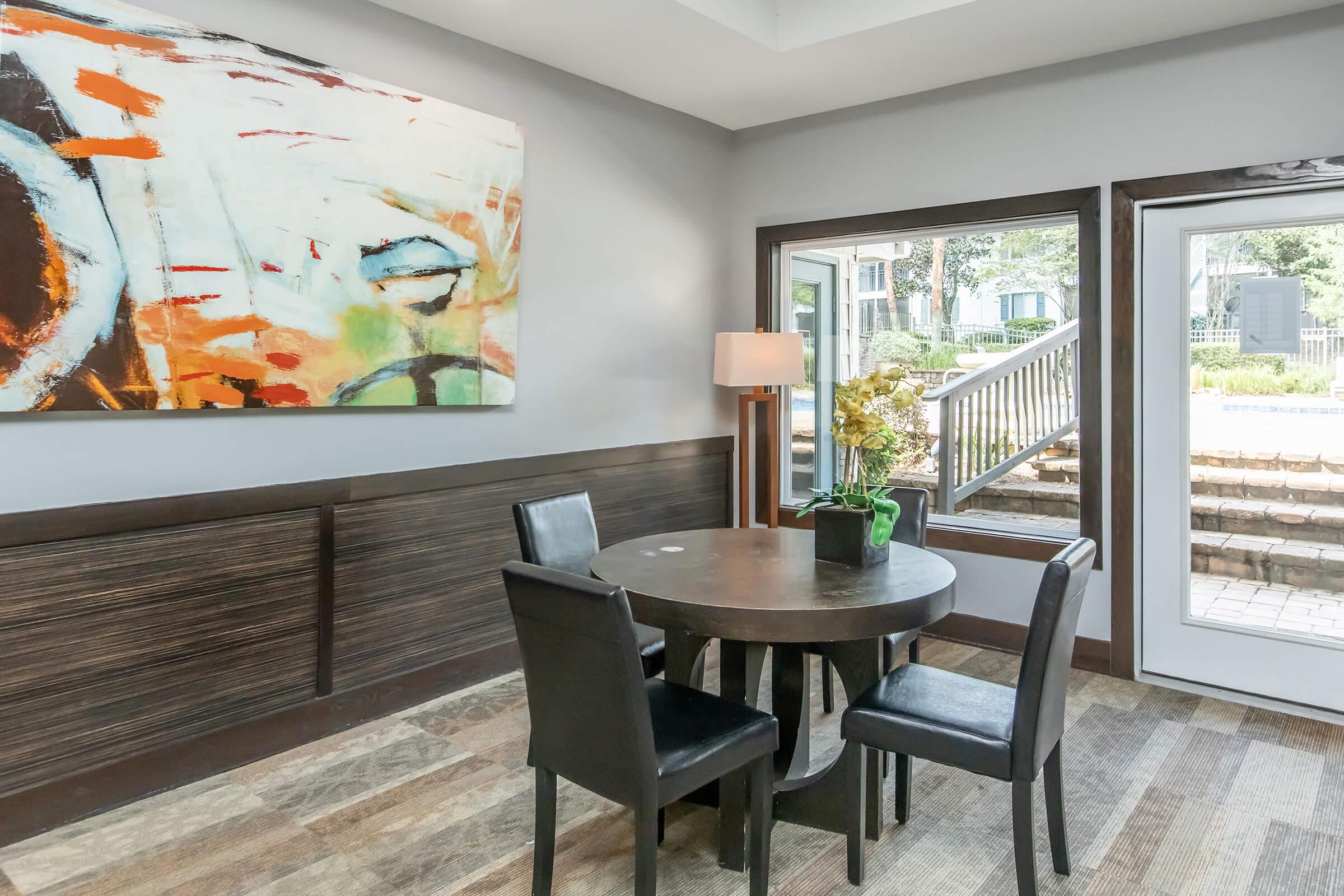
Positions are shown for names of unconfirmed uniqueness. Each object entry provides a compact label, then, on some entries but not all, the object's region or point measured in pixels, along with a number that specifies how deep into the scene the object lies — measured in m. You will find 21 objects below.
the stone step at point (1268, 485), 3.30
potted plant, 2.39
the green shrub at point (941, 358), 4.32
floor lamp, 4.12
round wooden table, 2.02
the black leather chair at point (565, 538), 2.75
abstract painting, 2.32
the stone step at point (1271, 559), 3.30
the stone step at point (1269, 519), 3.30
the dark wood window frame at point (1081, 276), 3.74
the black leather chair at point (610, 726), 1.75
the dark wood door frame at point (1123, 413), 3.62
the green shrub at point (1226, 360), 3.38
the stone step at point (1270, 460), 3.30
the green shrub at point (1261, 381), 3.31
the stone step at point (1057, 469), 3.91
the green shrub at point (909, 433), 4.41
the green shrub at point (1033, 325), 3.98
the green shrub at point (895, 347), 4.48
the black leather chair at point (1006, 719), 1.94
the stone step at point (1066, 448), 3.88
